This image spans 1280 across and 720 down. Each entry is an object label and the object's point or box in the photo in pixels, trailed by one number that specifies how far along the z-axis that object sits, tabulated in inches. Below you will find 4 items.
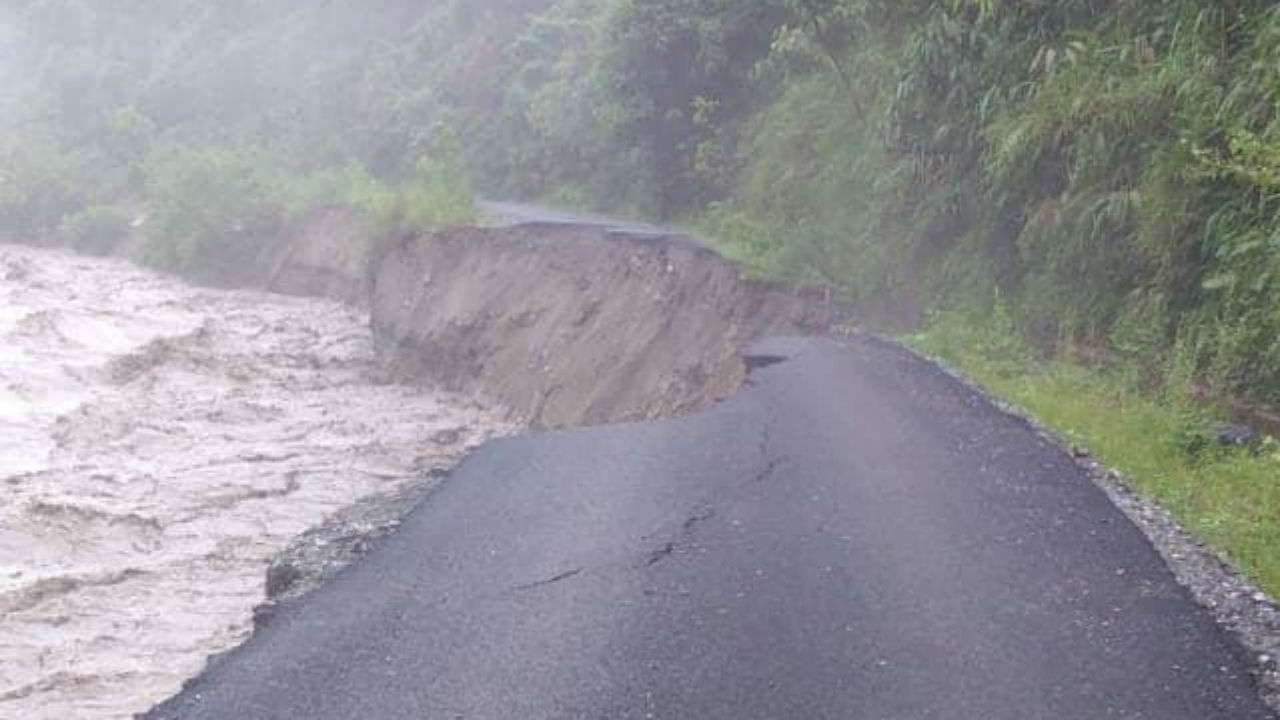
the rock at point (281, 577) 320.2
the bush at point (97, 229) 1512.1
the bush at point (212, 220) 1317.7
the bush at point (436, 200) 1008.2
